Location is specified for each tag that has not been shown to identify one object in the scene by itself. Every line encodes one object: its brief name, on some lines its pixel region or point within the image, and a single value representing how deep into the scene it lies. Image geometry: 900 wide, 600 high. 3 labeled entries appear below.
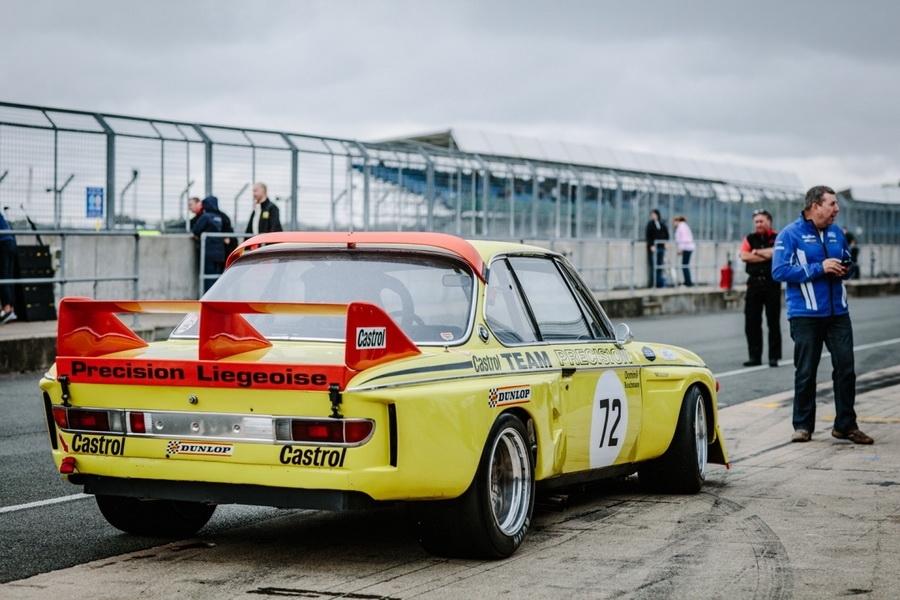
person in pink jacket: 32.00
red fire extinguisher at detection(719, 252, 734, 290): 30.90
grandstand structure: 18.45
